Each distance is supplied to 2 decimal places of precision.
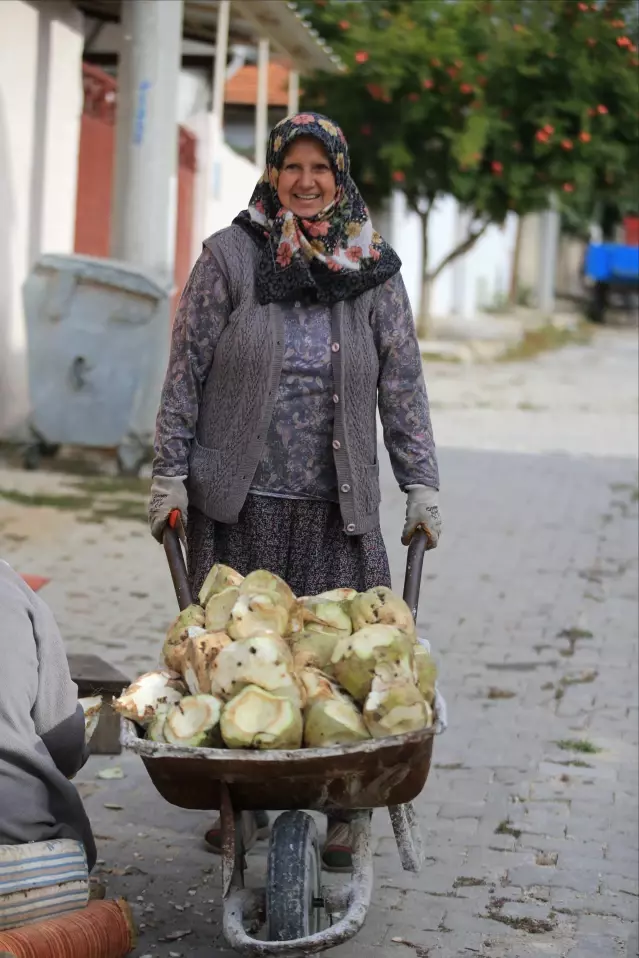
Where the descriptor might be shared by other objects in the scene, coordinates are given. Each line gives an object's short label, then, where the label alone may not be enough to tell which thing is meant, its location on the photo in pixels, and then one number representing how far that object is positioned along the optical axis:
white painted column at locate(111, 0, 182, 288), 20.60
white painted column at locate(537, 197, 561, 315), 70.77
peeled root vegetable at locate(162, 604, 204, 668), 6.54
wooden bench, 9.36
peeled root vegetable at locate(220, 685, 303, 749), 5.94
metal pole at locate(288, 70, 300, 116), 31.87
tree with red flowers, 38.28
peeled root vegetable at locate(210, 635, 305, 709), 6.13
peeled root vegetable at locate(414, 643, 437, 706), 6.41
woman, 7.82
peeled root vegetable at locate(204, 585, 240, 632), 6.58
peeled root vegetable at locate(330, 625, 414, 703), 6.20
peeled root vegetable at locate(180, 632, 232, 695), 6.31
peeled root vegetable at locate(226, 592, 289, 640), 6.38
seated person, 6.56
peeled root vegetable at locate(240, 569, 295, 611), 6.58
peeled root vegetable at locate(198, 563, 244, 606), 6.95
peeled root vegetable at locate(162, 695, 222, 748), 6.03
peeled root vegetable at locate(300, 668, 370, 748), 6.04
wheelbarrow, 5.95
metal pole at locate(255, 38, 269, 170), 27.72
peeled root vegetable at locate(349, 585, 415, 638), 6.53
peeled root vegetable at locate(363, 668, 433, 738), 6.02
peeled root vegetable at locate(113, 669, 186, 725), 6.23
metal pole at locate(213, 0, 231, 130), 24.18
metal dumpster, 19.39
